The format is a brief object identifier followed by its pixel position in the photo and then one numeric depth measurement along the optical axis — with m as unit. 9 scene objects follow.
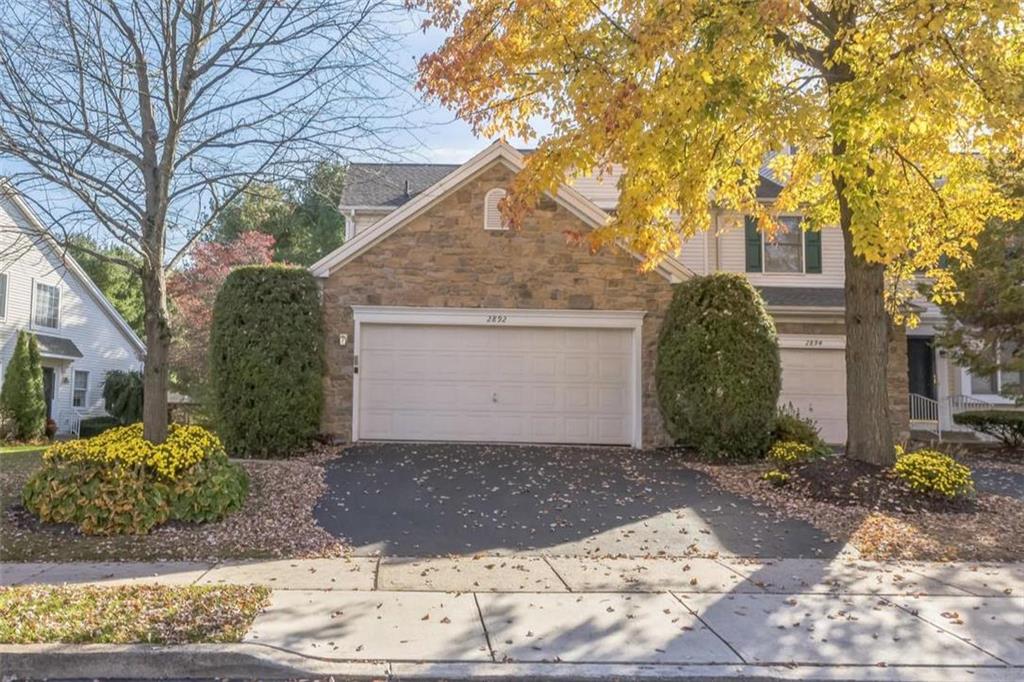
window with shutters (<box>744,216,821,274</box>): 16.75
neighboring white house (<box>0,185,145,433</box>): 20.19
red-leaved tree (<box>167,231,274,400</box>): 19.72
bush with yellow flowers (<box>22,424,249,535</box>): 7.50
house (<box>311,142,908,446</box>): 13.12
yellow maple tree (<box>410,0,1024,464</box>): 8.11
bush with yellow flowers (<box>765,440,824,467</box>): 10.44
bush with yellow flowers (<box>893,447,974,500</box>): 9.01
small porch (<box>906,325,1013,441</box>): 17.52
